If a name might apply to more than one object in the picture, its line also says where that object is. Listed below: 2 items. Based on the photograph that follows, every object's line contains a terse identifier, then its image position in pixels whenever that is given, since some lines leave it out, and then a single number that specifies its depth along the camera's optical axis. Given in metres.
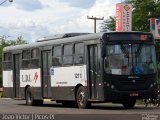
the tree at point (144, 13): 56.47
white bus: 25.81
